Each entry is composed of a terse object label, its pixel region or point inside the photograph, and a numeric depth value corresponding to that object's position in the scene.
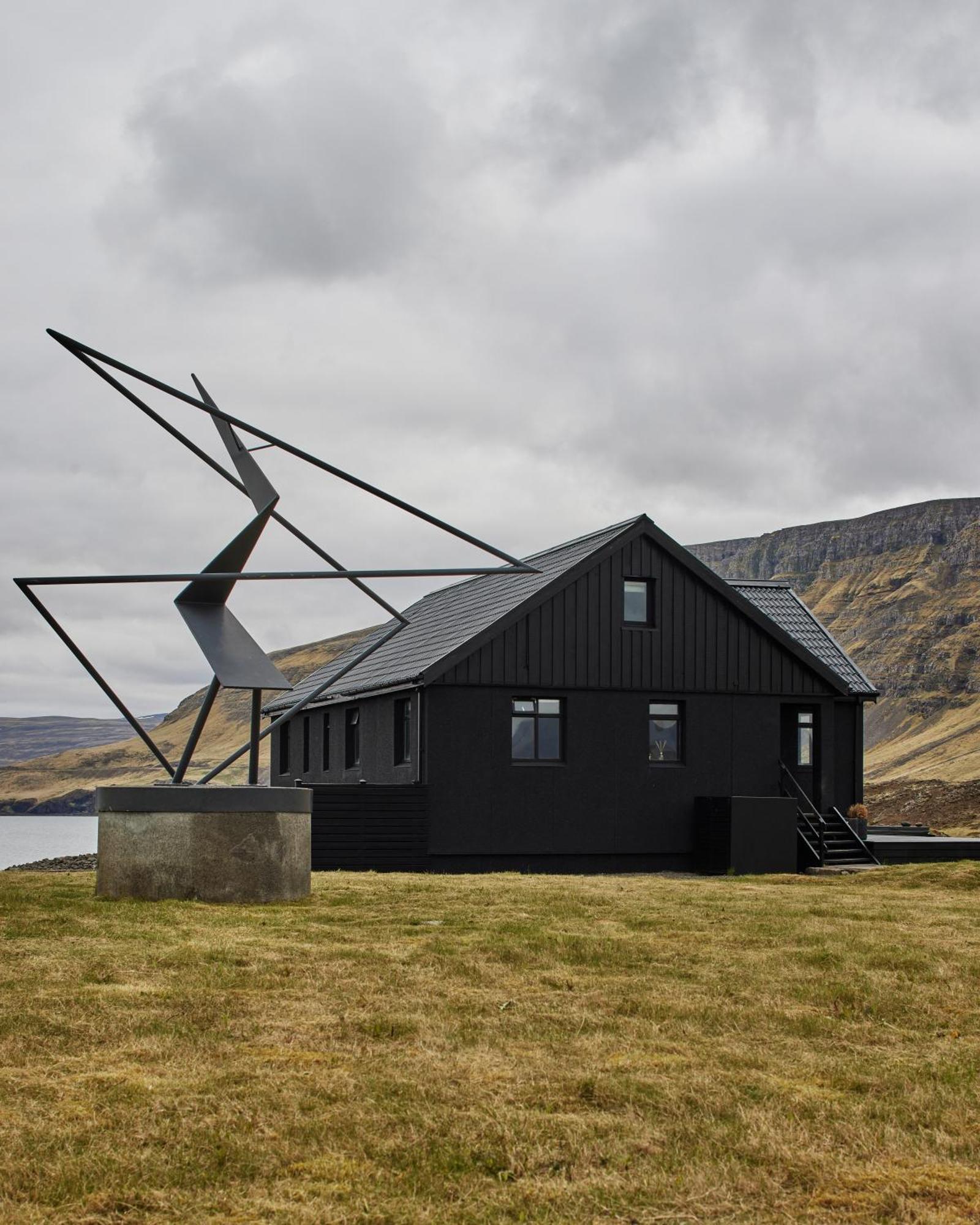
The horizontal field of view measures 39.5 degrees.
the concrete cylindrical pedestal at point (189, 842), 13.09
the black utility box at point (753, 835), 24.77
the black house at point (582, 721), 24.06
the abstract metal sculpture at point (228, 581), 13.62
